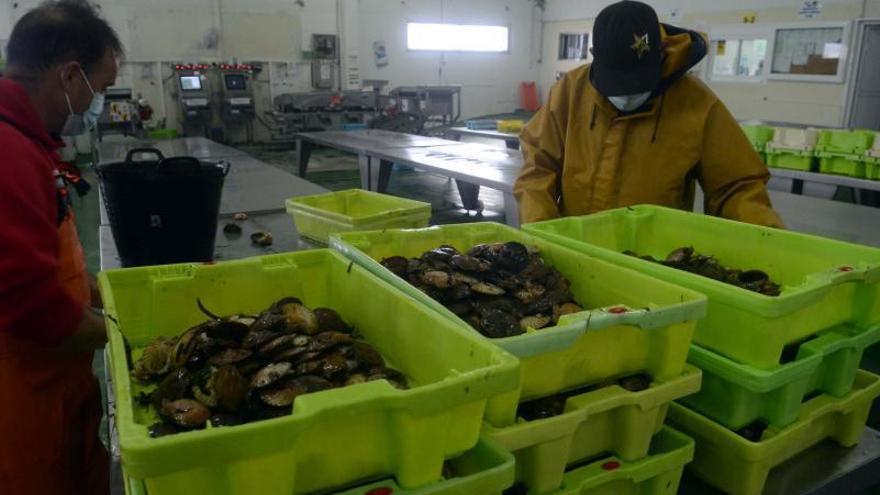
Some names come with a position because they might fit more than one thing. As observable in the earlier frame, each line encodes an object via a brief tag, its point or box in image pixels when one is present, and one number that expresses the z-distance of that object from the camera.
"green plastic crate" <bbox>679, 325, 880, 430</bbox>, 1.04
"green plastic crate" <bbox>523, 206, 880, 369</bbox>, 1.03
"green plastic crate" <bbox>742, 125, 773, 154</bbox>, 5.17
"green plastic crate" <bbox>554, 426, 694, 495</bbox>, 0.97
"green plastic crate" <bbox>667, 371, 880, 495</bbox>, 1.08
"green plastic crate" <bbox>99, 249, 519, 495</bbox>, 0.63
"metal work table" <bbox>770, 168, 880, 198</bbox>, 4.35
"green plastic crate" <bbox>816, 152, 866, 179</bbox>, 4.48
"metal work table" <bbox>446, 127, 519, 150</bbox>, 6.88
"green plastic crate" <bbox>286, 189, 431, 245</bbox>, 2.12
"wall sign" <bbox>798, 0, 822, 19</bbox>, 8.05
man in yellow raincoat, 1.77
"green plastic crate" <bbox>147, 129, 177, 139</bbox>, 8.30
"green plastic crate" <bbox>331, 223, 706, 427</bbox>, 0.88
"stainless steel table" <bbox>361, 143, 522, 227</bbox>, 4.19
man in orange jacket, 1.18
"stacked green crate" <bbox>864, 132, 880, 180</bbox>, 4.31
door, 7.62
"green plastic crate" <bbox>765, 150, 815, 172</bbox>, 4.86
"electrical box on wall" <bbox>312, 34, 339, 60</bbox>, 10.41
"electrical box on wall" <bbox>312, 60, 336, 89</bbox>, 10.41
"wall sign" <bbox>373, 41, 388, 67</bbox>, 11.42
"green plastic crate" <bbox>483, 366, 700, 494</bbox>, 0.88
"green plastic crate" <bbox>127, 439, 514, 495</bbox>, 0.76
